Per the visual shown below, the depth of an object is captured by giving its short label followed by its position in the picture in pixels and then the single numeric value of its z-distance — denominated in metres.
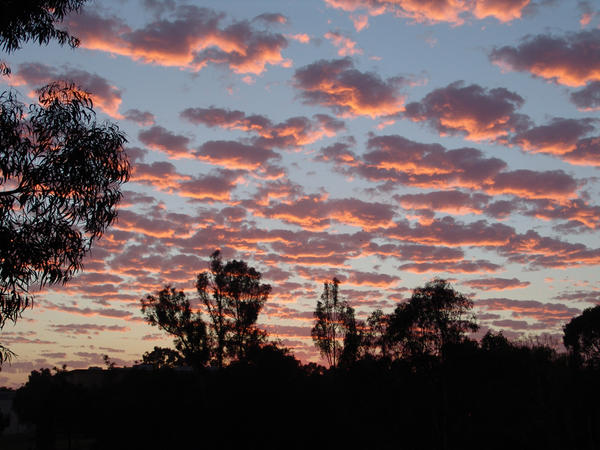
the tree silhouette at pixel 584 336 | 79.31
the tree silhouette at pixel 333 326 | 69.19
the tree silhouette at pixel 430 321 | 60.31
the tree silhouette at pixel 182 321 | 60.25
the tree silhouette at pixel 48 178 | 12.95
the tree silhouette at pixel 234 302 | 60.47
